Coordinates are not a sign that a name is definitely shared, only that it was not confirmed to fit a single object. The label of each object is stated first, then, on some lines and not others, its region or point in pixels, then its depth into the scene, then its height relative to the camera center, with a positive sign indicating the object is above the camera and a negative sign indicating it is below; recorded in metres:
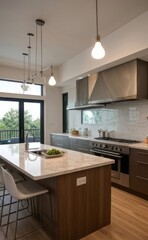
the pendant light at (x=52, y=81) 2.95 +0.68
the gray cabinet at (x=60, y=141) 4.90 -0.60
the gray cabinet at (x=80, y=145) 4.11 -0.61
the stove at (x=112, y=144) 3.22 -0.49
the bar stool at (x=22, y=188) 1.77 -0.78
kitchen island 1.78 -0.81
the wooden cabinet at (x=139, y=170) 2.86 -0.86
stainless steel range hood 3.16 +0.75
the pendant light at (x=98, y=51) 1.91 +0.78
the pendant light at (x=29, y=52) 3.31 +1.66
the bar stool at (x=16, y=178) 2.38 -0.81
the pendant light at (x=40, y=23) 2.86 +1.65
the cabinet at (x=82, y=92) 4.41 +0.76
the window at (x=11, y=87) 4.98 +1.00
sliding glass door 5.02 +0.02
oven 3.20 -0.75
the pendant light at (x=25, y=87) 3.55 +0.70
